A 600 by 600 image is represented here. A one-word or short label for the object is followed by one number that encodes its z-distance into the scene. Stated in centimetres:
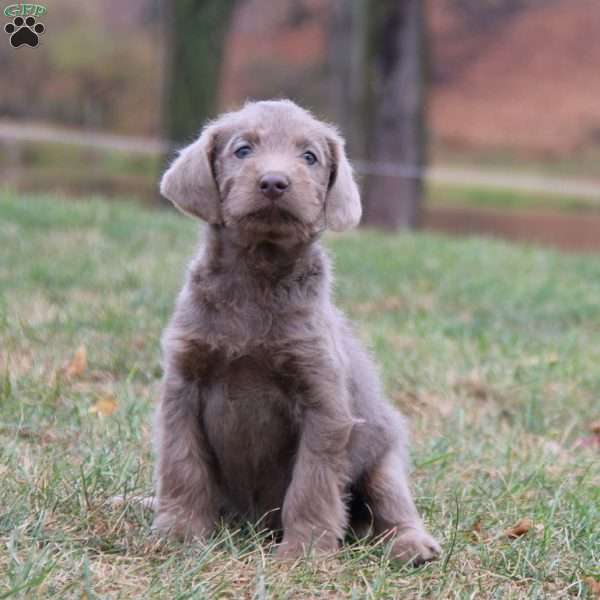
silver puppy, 369
